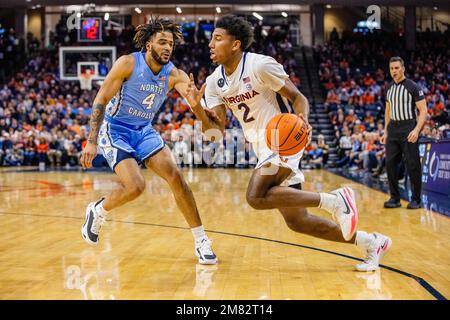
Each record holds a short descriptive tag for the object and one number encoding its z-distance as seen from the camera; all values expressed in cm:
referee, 795
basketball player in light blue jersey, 482
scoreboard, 2536
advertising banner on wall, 998
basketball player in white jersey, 409
